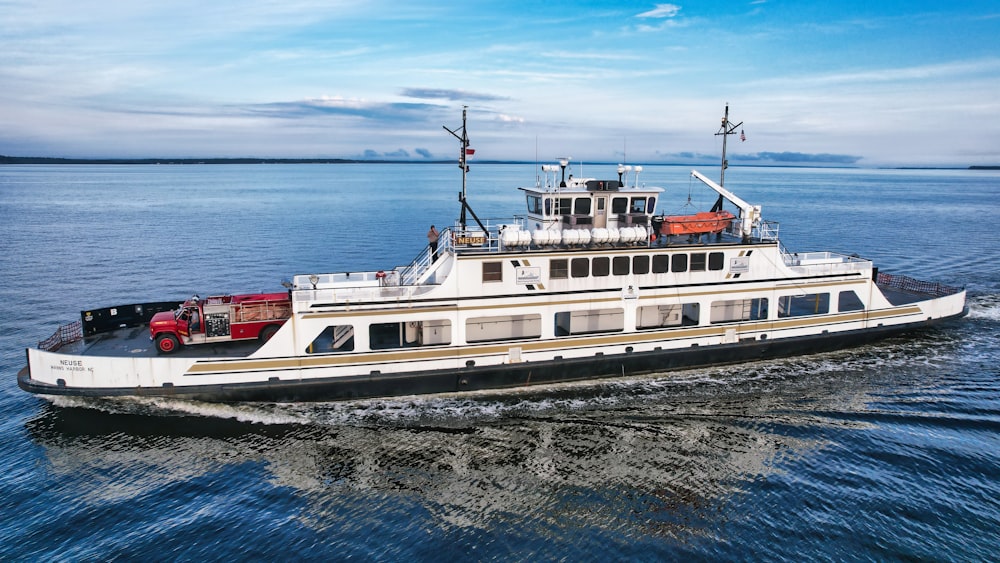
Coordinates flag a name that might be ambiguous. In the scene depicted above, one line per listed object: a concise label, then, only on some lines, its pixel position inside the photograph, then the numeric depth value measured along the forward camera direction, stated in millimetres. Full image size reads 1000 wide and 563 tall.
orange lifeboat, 22625
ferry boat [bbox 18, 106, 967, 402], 19359
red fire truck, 19578
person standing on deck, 21872
